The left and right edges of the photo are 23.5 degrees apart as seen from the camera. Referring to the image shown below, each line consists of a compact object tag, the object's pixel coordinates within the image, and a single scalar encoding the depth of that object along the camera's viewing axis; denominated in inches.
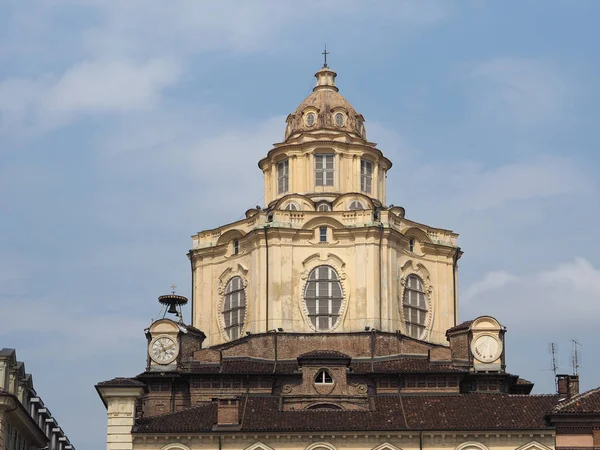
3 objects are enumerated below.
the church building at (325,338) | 3088.1
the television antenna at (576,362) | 3503.9
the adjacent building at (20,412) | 3009.4
